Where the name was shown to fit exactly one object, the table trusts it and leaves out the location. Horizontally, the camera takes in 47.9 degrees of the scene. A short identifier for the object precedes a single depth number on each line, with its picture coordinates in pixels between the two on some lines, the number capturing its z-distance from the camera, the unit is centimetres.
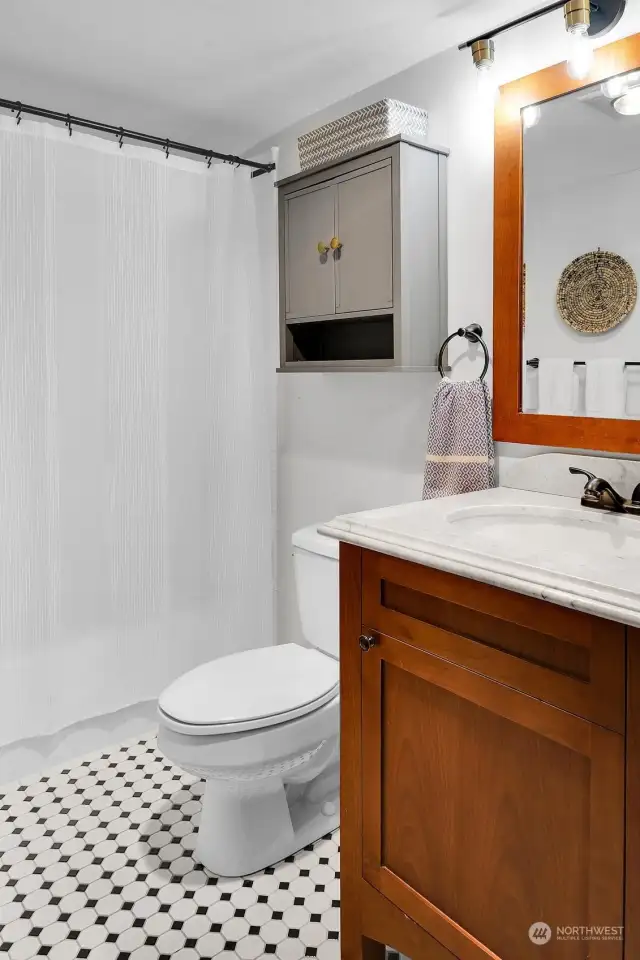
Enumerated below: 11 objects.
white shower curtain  213
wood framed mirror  155
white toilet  168
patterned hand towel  183
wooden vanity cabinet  103
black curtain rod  199
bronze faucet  149
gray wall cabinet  185
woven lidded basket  186
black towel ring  188
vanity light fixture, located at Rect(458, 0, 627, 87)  144
